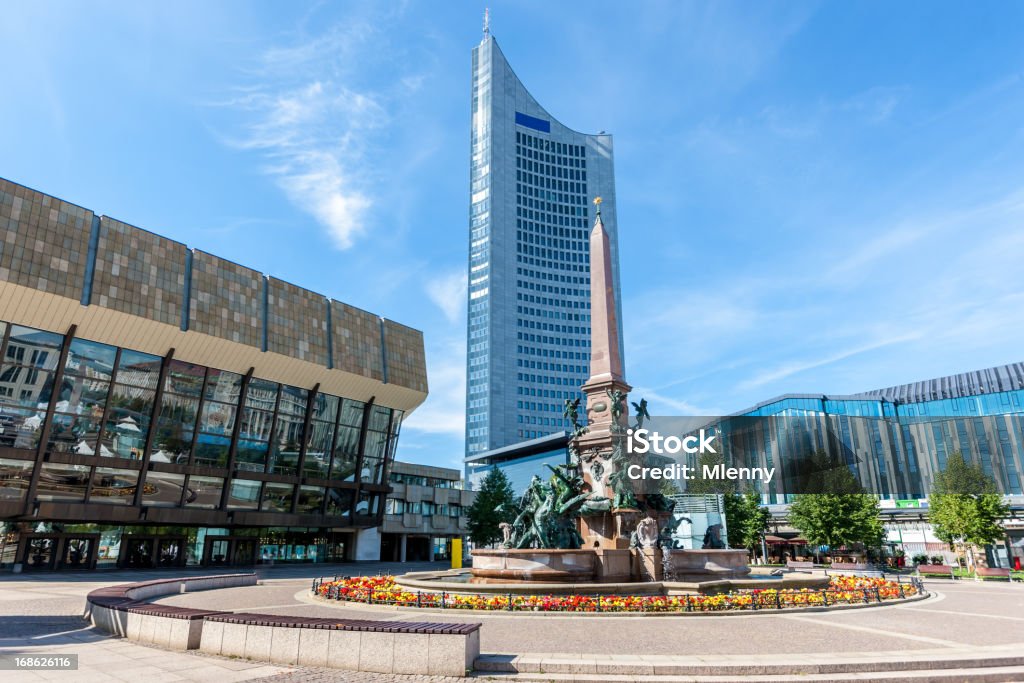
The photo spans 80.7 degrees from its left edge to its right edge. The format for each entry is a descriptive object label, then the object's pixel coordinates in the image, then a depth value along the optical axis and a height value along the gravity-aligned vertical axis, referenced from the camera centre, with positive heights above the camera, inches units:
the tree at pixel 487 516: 2221.9 -0.8
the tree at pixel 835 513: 1990.7 +3.2
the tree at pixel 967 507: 1749.5 +17.8
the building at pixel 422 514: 2647.6 +8.7
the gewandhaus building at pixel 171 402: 1448.1 +320.2
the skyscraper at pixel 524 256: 5536.4 +2515.5
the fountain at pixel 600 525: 809.5 -13.7
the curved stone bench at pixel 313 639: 366.3 -77.6
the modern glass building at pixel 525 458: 3779.5 +385.9
